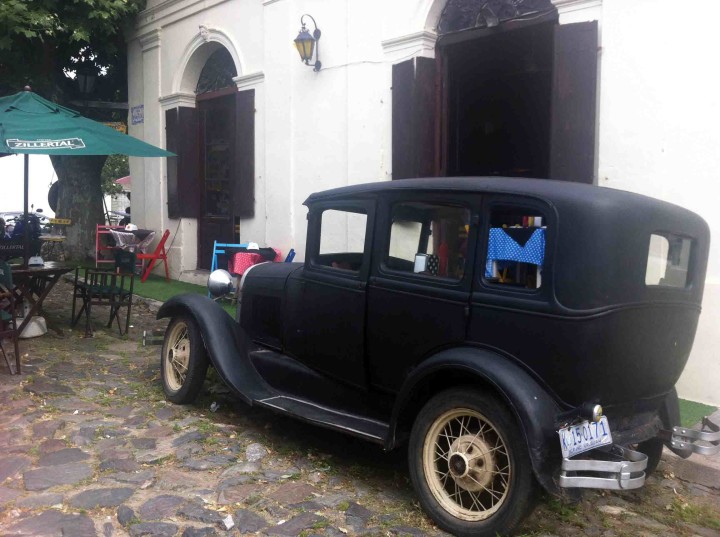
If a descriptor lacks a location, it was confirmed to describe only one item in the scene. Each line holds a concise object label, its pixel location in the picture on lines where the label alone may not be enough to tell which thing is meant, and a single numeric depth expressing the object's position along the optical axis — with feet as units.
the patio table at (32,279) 21.94
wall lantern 28.12
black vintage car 10.68
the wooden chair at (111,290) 25.00
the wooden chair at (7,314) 19.69
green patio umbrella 20.62
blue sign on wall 41.45
